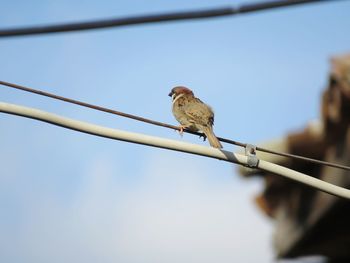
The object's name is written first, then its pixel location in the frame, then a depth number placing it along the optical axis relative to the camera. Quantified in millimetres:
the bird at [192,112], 17719
